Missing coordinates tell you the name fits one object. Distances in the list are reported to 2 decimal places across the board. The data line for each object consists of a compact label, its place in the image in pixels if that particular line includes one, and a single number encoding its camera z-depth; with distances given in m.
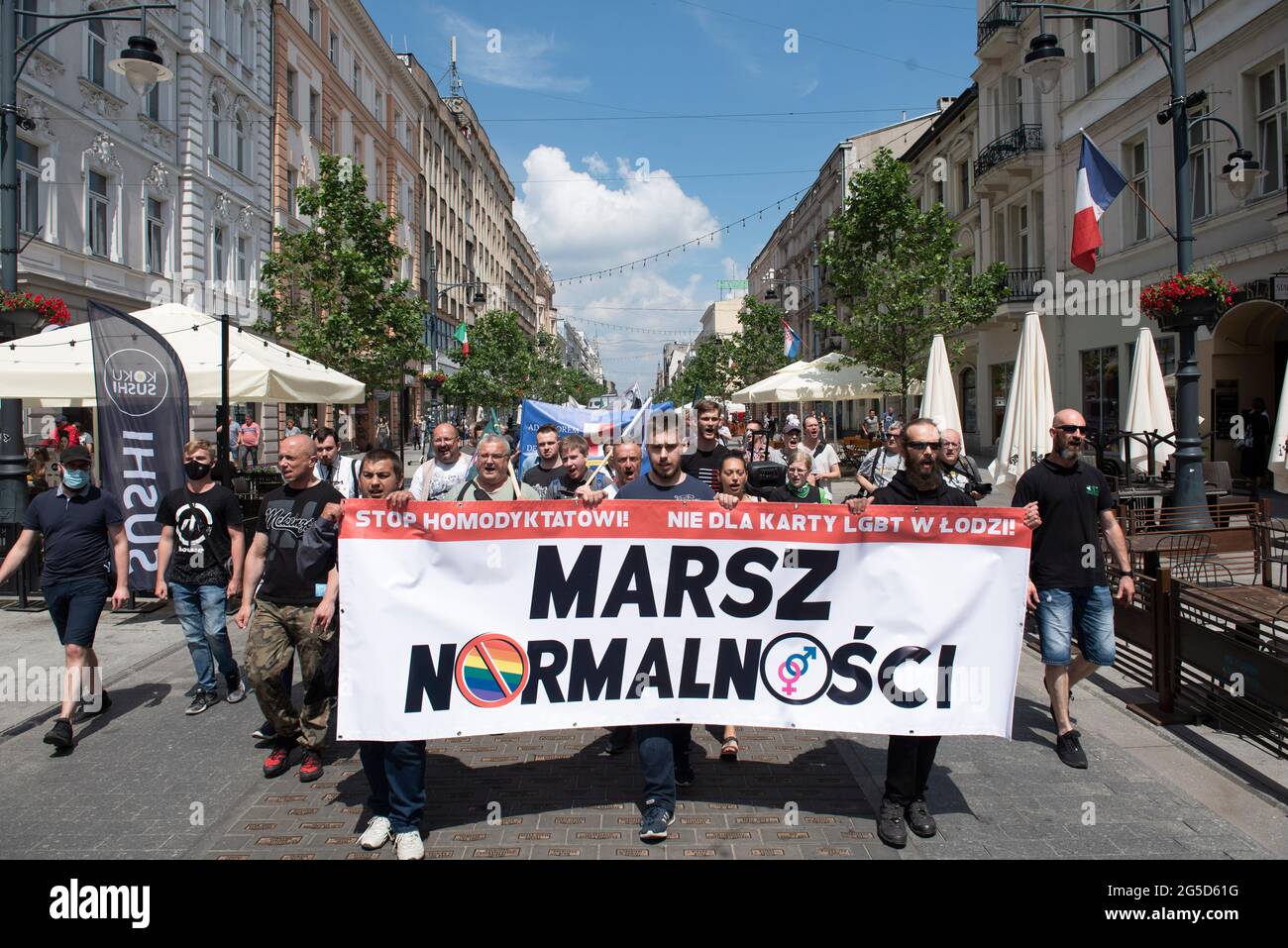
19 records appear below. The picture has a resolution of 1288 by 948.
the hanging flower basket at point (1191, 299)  11.12
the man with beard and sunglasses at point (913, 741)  4.19
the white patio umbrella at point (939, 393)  13.21
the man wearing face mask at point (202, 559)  6.16
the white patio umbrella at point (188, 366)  9.72
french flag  13.05
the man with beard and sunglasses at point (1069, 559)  5.18
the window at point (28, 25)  18.06
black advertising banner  8.20
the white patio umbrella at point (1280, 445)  8.88
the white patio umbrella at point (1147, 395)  12.62
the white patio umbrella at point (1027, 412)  11.87
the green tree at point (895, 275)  24.41
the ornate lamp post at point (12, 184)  10.76
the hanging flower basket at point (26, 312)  11.12
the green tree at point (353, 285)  20.61
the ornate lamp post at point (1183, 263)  10.97
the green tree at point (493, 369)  39.56
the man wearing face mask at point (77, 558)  5.86
